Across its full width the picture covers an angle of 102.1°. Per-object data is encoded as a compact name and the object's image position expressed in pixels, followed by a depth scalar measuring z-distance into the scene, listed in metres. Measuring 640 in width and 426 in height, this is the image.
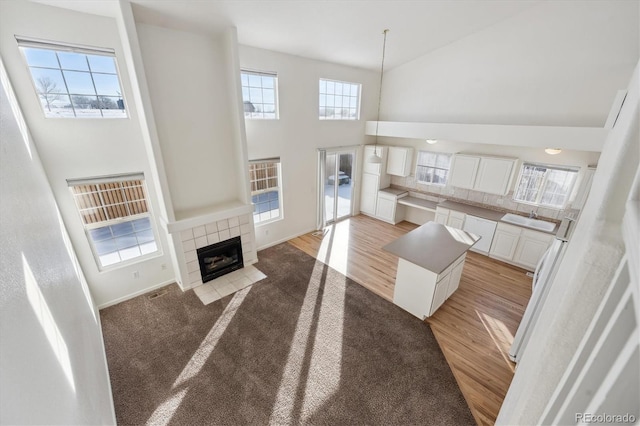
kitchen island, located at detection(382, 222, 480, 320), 3.44
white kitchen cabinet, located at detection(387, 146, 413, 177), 6.41
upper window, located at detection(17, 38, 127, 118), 2.88
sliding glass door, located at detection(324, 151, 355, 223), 6.31
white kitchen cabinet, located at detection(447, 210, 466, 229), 5.46
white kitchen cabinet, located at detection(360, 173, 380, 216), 6.96
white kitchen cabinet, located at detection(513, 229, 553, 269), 4.54
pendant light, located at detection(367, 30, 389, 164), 4.53
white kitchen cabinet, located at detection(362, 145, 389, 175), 6.68
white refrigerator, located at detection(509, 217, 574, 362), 2.33
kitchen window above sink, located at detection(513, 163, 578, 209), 4.62
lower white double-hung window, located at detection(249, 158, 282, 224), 5.04
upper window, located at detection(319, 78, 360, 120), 5.73
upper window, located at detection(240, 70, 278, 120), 4.52
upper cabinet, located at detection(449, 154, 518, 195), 4.96
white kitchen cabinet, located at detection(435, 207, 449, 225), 5.68
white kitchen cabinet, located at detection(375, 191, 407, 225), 6.67
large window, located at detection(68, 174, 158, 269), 3.41
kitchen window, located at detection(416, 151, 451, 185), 6.01
